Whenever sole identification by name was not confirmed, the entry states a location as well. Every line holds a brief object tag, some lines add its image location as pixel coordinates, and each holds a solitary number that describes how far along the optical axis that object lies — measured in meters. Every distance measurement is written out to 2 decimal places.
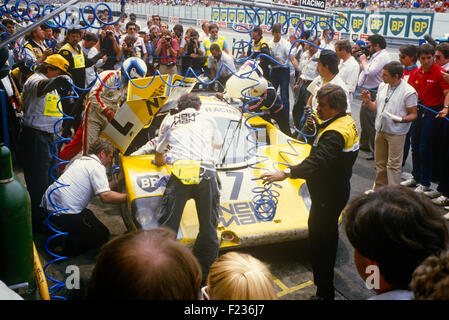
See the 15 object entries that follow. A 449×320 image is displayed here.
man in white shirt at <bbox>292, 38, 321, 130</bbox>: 7.29
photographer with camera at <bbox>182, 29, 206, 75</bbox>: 10.73
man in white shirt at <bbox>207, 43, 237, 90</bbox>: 7.19
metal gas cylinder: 1.73
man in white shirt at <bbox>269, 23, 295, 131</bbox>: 8.23
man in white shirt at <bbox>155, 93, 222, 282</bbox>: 3.64
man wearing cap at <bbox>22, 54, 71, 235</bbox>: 4.27
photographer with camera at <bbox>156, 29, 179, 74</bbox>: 9.77
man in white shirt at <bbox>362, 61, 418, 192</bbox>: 5.28
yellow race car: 3.91
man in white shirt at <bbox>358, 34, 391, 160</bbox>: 7.01
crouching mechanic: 4.01
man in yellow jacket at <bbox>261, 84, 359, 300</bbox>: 3.32
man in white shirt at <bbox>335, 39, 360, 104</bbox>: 6.45
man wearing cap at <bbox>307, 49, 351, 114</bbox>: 4.55
